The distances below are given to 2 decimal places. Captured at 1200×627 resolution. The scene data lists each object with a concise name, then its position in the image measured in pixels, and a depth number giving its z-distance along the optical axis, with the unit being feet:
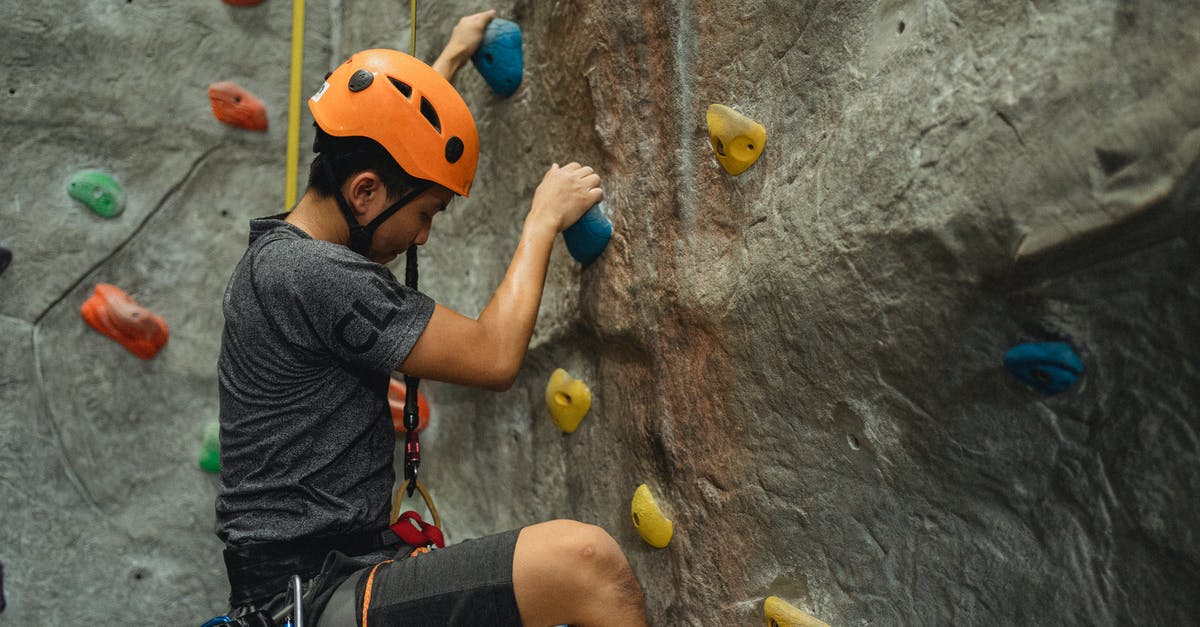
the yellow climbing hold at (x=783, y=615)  4.76
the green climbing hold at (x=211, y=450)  8.00
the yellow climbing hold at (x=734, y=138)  5.05
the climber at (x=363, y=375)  4.79
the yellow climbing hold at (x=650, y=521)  5.68
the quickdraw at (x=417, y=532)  5.45
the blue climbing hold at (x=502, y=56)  6.77
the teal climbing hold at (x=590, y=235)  5.88
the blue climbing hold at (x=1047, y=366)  3.72
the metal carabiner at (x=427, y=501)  5.98
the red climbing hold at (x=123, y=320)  7.71
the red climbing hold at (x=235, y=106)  7.94
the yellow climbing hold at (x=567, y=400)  6.35
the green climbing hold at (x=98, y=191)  7.63
